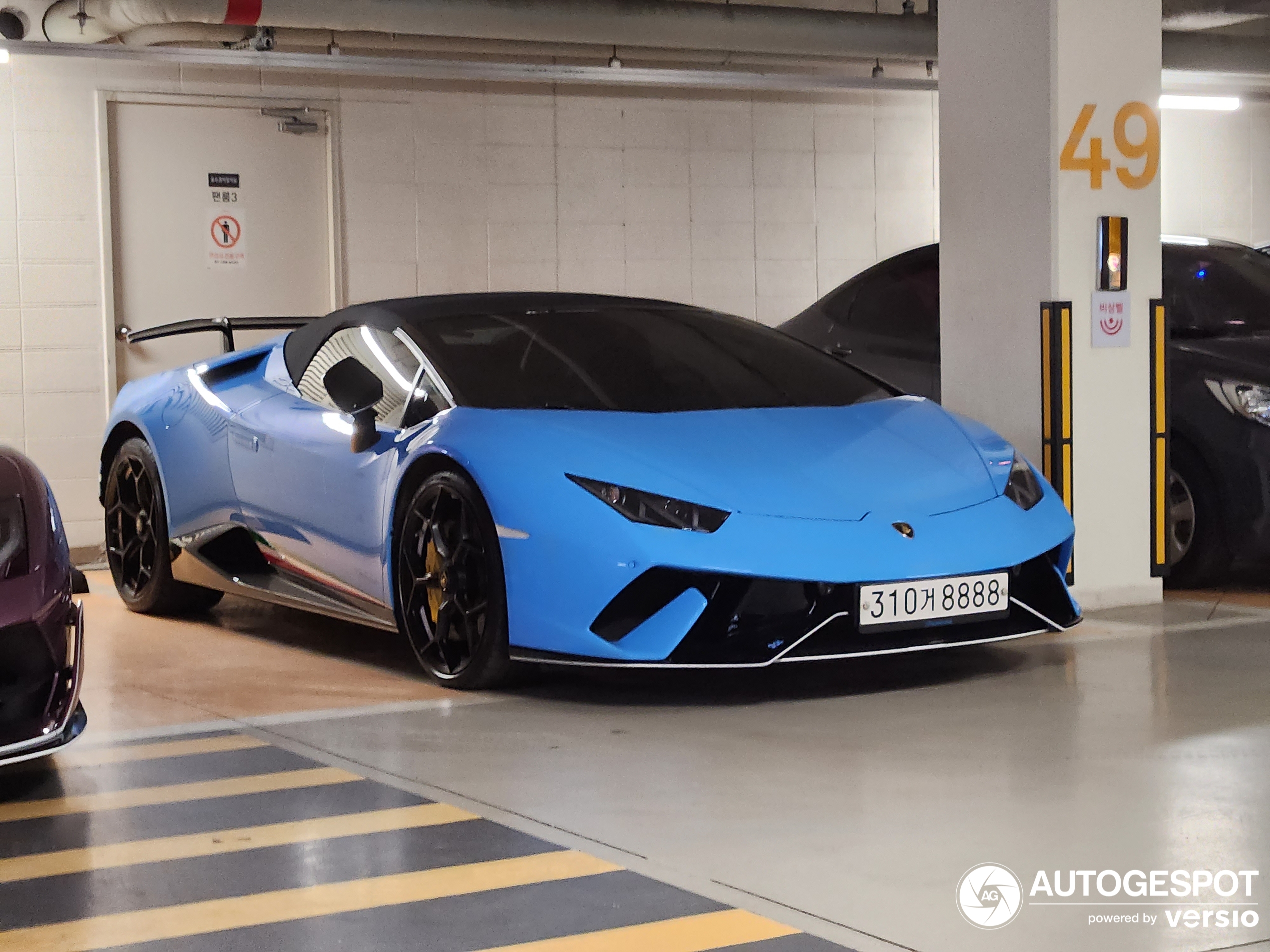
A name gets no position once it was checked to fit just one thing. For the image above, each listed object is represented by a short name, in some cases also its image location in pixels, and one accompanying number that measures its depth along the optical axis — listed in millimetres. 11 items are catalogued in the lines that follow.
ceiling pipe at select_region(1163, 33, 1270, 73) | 10773
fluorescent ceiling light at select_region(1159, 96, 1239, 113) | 11797
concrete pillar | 6102
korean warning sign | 9461
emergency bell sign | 6176
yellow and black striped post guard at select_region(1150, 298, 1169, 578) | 6309
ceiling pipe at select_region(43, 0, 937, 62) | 8500
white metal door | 9297
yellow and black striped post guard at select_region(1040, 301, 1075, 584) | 6062
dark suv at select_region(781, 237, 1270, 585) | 6465
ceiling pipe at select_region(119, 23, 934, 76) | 9273
